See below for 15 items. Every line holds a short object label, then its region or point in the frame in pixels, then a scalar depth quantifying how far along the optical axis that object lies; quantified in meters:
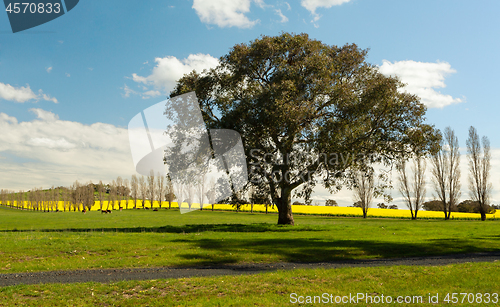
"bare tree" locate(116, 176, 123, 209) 131.25
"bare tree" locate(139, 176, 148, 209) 123.44
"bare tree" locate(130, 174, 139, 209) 124.68
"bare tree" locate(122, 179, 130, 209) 129.88
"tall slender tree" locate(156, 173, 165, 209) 115.86
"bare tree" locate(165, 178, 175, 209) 111.73
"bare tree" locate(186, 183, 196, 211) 91.17
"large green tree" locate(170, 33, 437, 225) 25.94
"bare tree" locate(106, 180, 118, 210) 119.69
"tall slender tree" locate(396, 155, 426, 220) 69.31
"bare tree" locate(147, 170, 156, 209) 116.62
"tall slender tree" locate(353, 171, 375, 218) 70.16
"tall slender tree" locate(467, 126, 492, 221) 63.75
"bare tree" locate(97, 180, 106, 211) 124.25
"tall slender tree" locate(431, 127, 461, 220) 66.19
